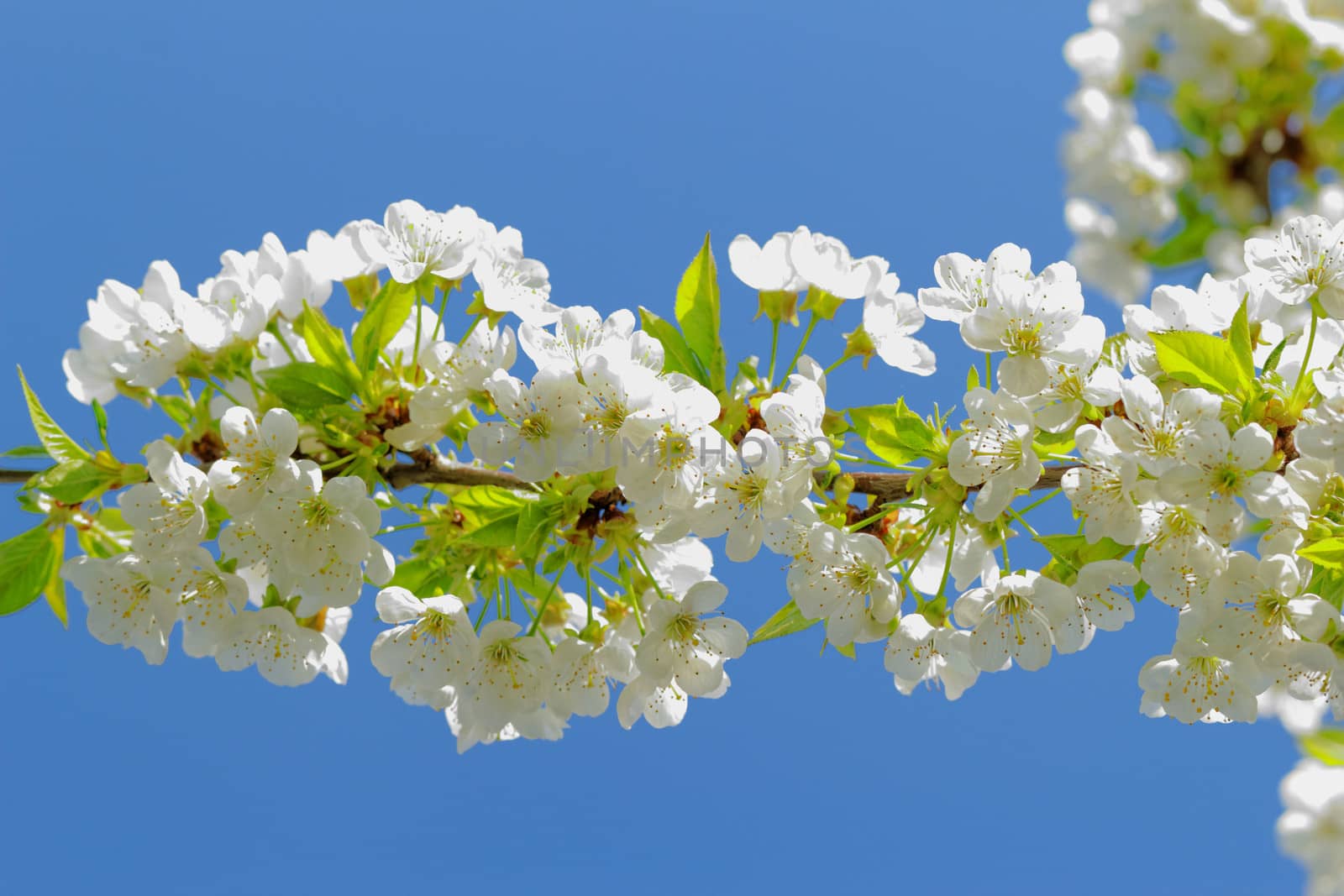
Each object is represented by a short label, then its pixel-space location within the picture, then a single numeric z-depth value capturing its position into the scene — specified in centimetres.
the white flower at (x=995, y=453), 148
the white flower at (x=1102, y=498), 148
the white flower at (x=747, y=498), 148
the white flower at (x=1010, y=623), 150
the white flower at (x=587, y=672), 152
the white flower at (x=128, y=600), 151
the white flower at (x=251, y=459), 149
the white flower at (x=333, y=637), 156
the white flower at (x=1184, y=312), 151
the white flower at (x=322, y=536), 149
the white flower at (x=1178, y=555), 147
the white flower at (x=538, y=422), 148
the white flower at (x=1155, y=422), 147
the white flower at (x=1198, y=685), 150
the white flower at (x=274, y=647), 152
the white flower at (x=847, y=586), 149
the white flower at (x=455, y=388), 151
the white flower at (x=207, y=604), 151
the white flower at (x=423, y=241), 153
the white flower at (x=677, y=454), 148
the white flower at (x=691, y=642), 151
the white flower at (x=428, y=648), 151
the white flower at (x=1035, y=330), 148
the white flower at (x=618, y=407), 148
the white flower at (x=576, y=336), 150
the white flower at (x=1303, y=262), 150
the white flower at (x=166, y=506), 150
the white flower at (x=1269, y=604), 147
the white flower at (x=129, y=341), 152
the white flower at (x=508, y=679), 152
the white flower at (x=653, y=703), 153
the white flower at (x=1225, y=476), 146
